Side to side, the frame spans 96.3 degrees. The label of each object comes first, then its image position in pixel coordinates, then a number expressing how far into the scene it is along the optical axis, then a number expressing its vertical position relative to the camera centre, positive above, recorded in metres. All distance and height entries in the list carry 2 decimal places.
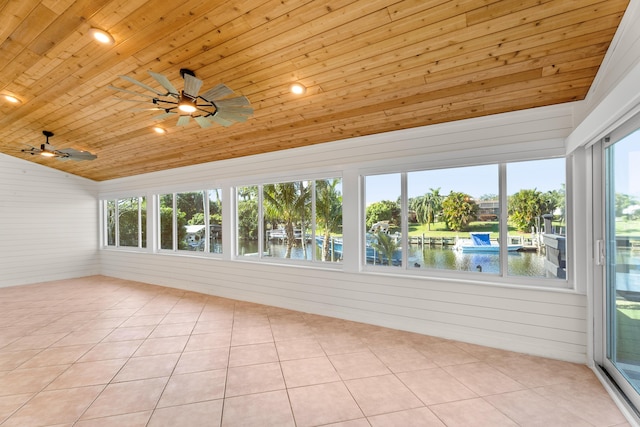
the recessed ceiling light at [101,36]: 2.44 +1.57
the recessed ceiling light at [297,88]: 3.02 +1.34
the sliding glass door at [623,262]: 2.17 -0.43
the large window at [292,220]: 4.56 -0.11
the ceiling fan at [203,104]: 2.40 +1.03
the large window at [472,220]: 3.16 -0.11
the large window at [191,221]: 5.96 -0.14
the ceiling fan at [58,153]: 4.77 +1.07
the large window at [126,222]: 7.16 -0.16
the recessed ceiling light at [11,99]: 3.80 +1.61
